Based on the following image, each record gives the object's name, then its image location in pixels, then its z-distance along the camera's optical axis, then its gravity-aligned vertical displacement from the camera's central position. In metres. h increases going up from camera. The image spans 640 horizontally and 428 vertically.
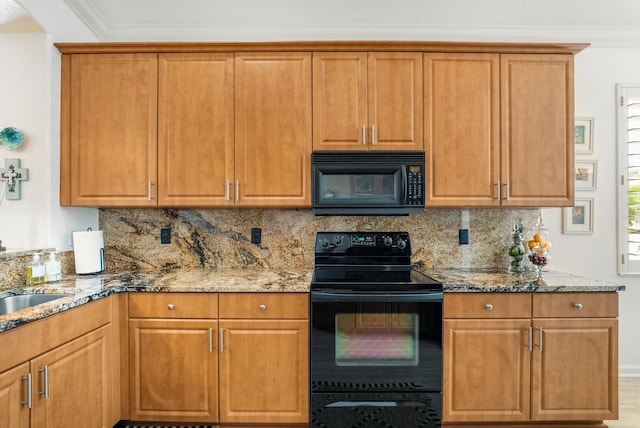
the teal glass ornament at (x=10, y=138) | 2.14 +0.44
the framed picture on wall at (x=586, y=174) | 2.81 +0.30
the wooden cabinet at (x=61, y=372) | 1.36 -0.69
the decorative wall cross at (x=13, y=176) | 2.20 +0.21
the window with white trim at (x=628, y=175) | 2.81 +0.28
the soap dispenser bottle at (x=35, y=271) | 2.00 -0.33
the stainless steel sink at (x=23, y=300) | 1.80 -0.45
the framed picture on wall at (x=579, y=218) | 2.81 -0.04
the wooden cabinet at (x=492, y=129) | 2.34 +0.53
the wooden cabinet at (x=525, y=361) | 2.02 -0.82
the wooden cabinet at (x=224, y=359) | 2.02 -0.81
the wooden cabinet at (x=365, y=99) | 2.33 +0.72
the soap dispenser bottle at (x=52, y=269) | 2.07 -0.33
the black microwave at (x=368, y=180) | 2.28 +0.20
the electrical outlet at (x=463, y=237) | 2.64 -0.18
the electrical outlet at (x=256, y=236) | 2.65 -0.17
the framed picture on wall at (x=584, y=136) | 2.80 +0.59
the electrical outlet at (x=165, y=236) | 2.66 -0.18
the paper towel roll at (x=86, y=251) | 2.30 -0.25
